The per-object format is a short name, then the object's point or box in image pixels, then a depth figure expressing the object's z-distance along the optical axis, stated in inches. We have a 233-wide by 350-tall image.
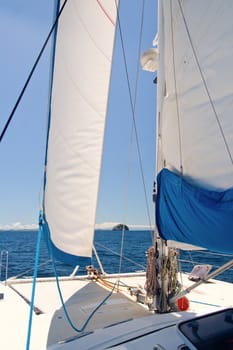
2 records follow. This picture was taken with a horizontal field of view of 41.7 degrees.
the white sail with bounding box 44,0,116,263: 99.3
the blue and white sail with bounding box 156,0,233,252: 77.6
